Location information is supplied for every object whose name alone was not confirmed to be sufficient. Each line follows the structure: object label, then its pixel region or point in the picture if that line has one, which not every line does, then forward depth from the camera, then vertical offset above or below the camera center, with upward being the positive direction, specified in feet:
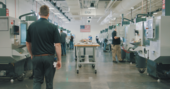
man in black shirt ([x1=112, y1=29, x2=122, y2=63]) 17.95 -0.74
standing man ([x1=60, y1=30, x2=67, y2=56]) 24.26 -0.36
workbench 12.98 -0.47
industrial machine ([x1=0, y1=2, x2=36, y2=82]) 9.01 -0.45
